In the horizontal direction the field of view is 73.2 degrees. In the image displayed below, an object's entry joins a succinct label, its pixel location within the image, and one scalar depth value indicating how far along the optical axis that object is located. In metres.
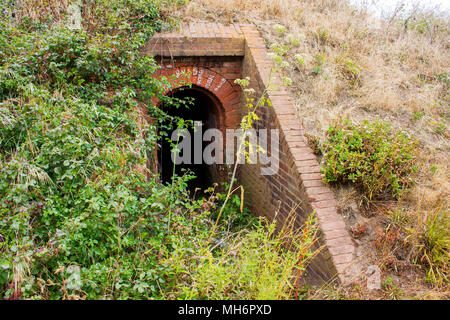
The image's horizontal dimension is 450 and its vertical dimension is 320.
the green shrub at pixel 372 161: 3.60
